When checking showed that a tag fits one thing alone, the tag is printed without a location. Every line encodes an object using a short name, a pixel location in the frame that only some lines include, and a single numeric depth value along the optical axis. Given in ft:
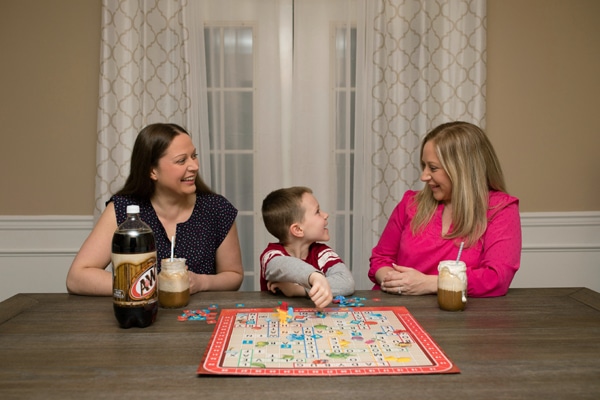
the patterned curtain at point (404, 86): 10.34
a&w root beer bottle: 4.32
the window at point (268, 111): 10.44
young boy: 5.52
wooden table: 3.35
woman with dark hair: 6.66
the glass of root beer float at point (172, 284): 5.06
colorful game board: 3.65
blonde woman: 6.31
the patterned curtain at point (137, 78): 10.20
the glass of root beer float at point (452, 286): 4.96
